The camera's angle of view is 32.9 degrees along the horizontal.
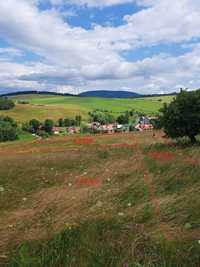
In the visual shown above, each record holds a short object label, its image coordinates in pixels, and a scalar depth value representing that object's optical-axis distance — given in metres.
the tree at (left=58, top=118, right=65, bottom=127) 146.12
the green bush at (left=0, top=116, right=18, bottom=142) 100.32
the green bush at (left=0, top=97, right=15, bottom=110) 170.62
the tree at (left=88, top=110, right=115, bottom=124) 151.88
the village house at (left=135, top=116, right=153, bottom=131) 113.05
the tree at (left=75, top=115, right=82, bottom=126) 148.93
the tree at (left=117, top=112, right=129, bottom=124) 145.62
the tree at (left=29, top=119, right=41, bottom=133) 131.00
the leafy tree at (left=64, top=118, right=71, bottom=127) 147.25
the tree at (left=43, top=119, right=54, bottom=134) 132.77
